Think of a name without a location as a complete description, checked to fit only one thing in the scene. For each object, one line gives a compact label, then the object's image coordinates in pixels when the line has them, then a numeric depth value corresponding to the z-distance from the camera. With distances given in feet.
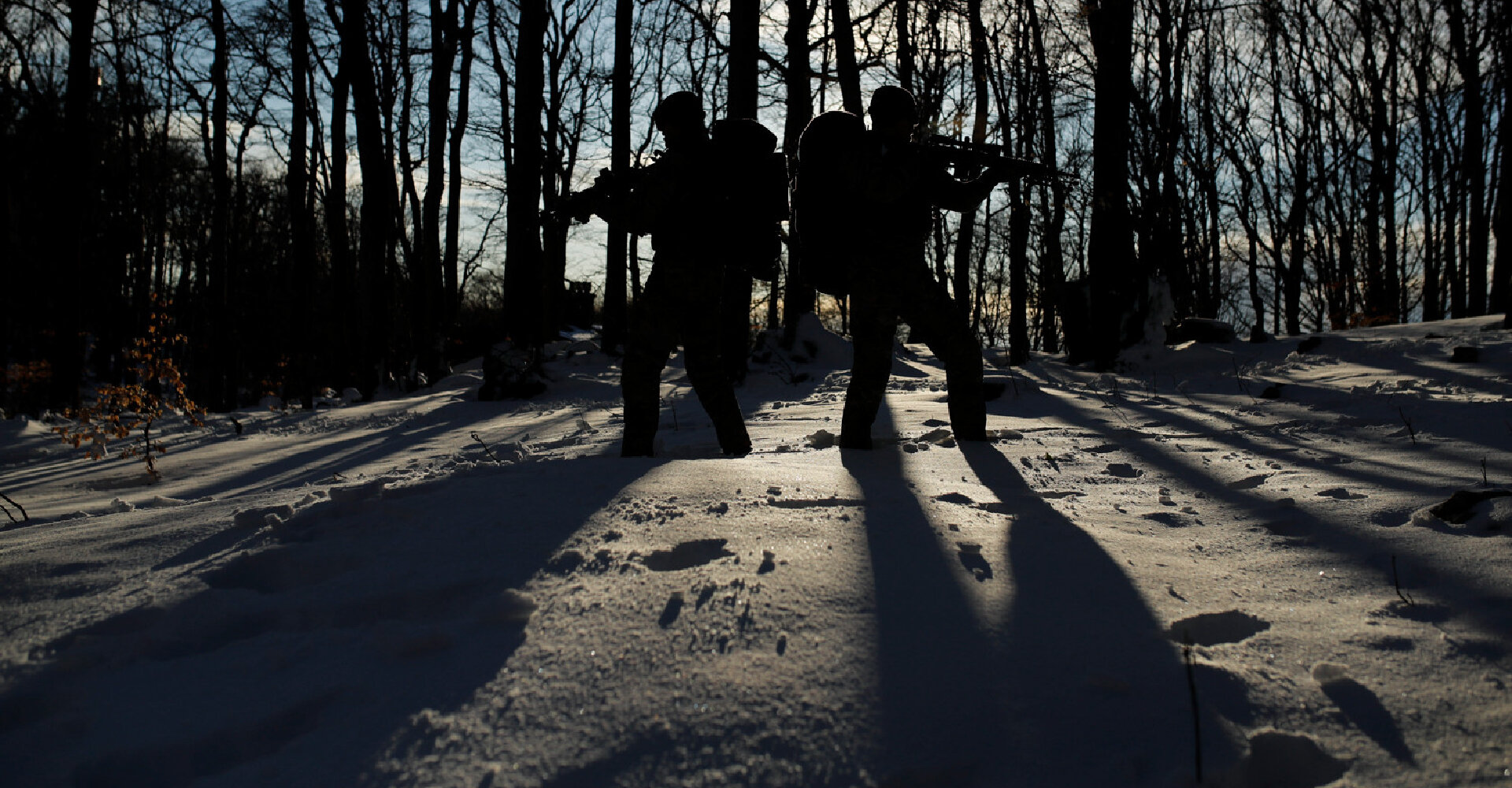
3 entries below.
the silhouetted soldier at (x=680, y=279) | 10.62
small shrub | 13.67
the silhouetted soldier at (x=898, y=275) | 10.64
